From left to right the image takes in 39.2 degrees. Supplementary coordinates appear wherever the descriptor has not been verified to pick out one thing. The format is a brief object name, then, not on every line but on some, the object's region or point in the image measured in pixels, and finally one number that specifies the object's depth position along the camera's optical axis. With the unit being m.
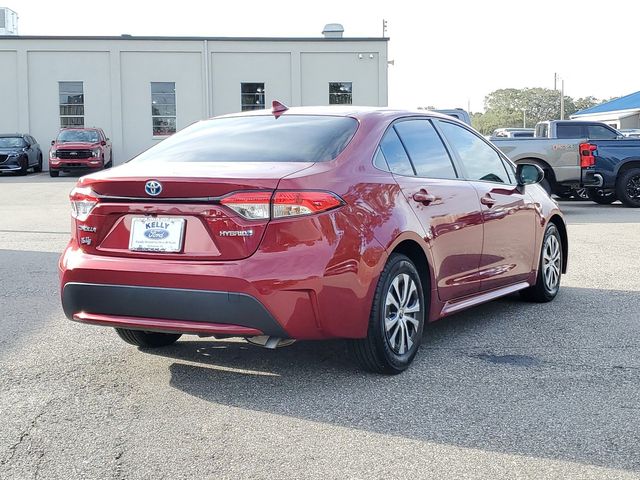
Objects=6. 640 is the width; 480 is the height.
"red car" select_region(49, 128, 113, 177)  31.69
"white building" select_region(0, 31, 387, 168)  38.31
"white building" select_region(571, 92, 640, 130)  62.60
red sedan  4.60
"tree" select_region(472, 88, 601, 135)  143.50
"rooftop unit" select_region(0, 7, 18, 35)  42.84
